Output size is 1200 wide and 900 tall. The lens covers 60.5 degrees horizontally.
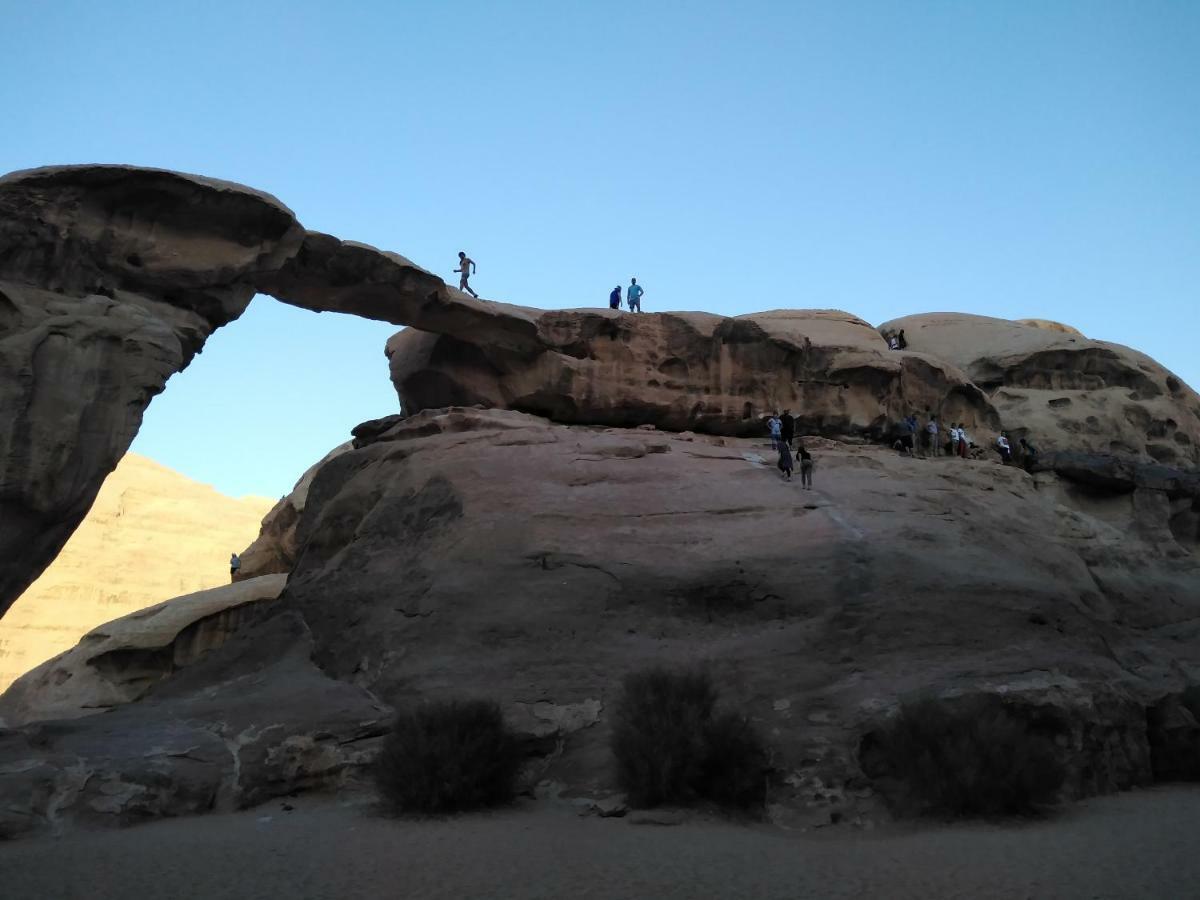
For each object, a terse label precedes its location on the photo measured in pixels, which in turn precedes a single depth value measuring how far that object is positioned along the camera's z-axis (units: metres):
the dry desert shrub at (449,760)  9.66
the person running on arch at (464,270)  20.48
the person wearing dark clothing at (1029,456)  22.47
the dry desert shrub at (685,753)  9.74
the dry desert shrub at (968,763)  9.41
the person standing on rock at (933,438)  21.11
